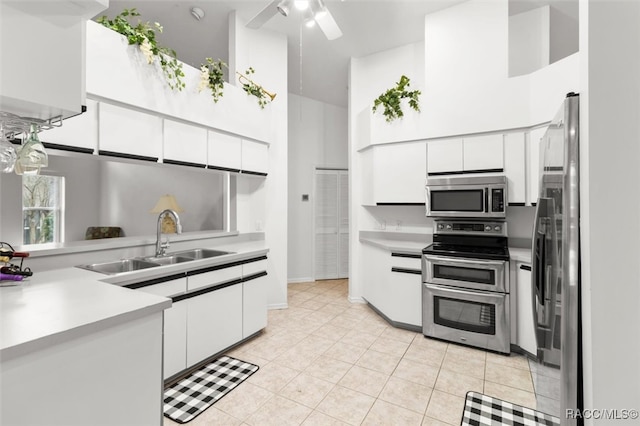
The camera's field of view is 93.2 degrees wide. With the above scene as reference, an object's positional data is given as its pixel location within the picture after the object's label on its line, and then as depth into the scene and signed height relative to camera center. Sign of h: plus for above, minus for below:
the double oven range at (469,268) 2.78 -0.53
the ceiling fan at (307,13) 2.21 +1.54
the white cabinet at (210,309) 2.17 -0.80
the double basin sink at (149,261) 2.26 -0.39
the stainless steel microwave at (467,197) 2.99 +0.17
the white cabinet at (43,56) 0.85 +0.48
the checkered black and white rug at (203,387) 1.95 -1.26
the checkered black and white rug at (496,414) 1.88 -1.30
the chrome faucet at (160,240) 2.44 -0.22
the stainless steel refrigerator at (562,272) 0.98 -0.21
